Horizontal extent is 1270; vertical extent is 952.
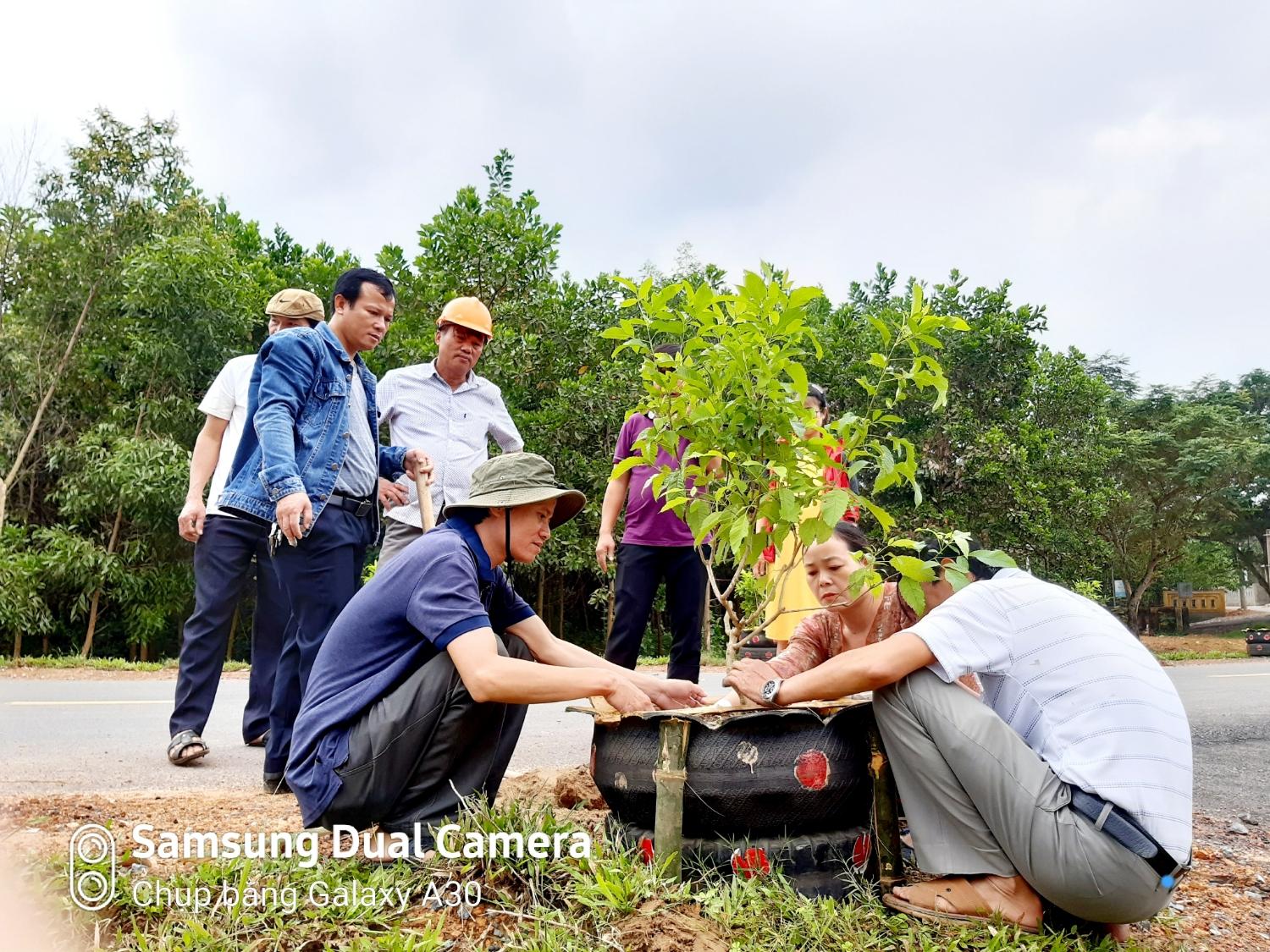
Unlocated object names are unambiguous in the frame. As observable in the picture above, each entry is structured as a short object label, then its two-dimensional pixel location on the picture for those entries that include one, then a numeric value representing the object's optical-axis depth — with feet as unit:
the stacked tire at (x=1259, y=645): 65.57
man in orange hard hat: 14.87
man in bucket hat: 8.50
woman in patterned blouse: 10.28
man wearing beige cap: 14.61
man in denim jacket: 12.14
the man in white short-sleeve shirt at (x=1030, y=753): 7.49
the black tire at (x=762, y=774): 8.11
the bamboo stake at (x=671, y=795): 8.01
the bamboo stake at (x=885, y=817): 8.56
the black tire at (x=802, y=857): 8.20
